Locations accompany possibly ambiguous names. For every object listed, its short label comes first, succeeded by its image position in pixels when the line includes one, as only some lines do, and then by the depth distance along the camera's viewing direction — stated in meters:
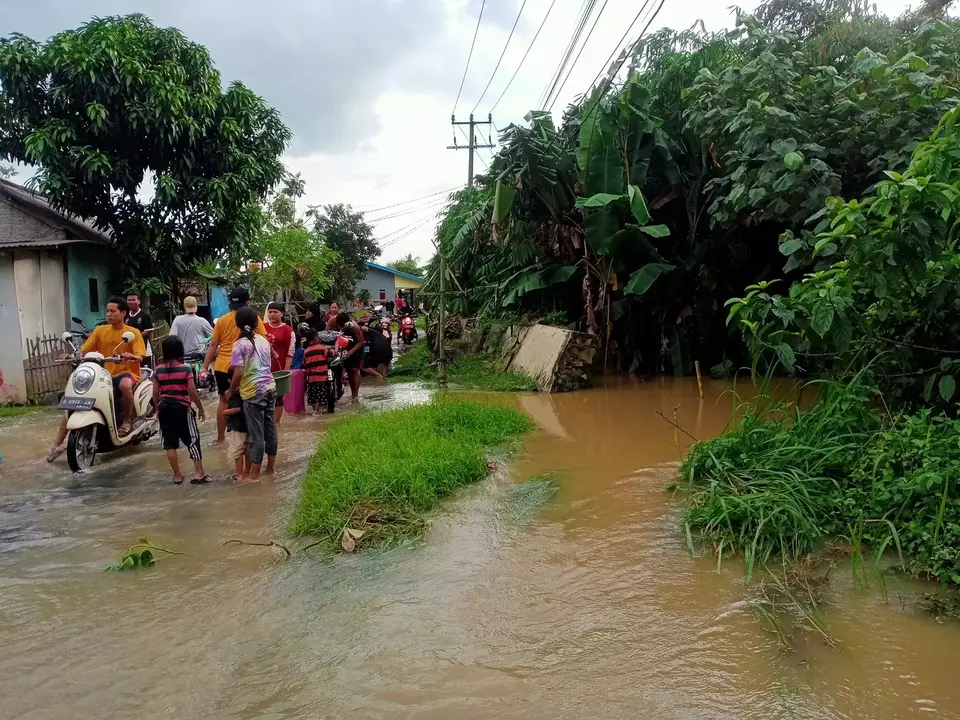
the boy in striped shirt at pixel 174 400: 6.00
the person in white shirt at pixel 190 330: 9.29
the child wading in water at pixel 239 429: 6.12
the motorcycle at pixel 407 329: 24.02
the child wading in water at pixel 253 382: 5.98
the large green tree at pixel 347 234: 38.88
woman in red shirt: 8.02
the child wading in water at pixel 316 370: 9.63
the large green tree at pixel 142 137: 12.27
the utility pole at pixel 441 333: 12.16
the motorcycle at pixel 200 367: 9.17
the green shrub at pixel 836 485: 3.71
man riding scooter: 6.93
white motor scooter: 6.34
